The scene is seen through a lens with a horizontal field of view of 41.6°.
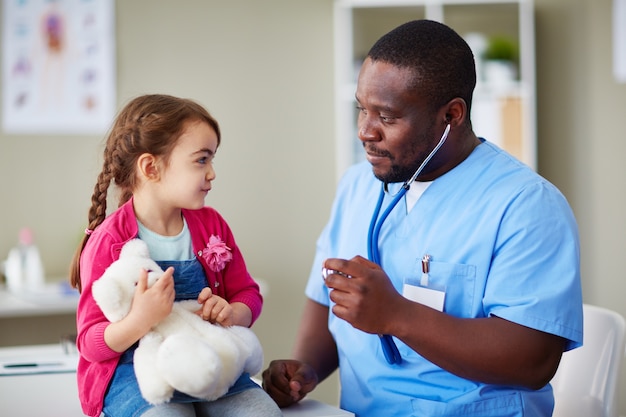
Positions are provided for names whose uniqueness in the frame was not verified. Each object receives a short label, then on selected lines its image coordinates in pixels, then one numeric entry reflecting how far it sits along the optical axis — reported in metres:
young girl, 1.25
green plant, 3.58
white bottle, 3.23
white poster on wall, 3.49
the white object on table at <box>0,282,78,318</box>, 2.95
